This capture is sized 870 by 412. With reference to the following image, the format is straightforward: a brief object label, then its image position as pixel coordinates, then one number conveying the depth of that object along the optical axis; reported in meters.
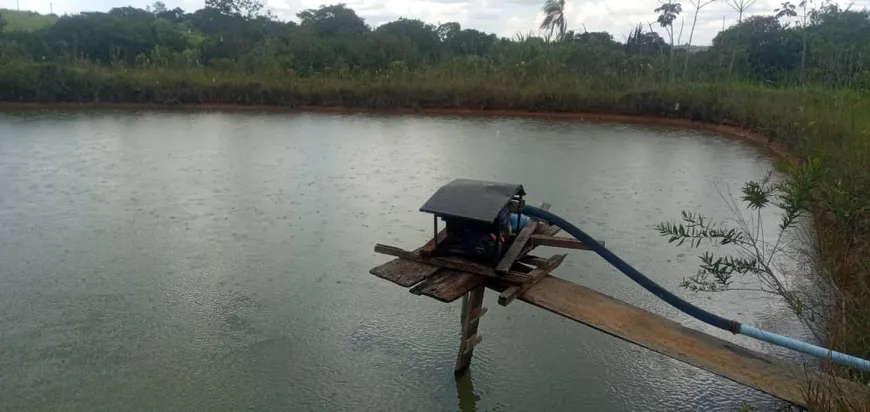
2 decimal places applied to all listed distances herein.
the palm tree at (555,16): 43.12
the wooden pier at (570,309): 4.82
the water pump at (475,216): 5.71
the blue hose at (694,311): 4.60
